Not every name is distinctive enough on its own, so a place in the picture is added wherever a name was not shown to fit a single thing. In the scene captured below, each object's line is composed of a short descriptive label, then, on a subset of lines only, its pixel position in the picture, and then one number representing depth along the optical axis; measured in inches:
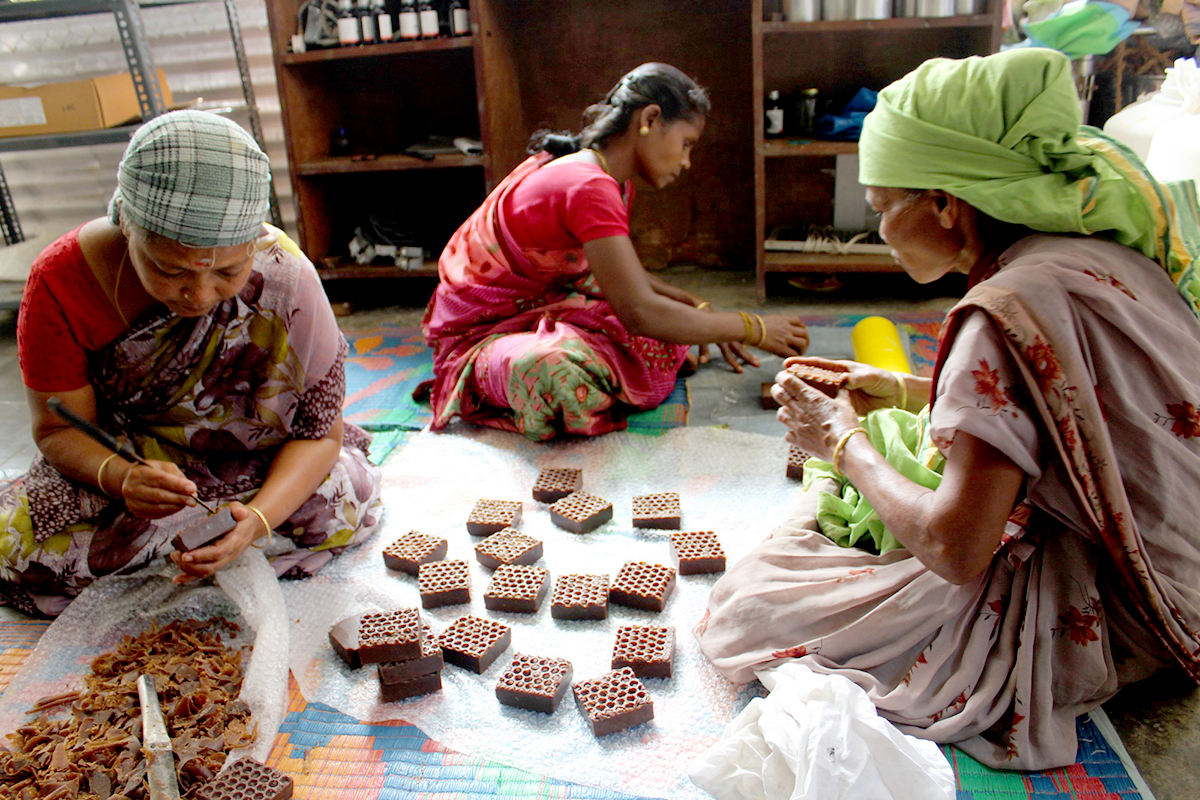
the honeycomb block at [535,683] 68.6
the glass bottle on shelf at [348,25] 163.2
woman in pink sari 112.6
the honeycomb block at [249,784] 59.4
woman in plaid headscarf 65.8
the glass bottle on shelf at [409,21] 161.6
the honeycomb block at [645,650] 71.7
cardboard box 161.3
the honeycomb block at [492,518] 95.4
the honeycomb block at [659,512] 95.1
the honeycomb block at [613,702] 66.0
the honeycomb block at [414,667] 70.2
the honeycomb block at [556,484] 101.6
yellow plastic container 123.1
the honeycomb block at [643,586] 80.4
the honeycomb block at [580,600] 79.6
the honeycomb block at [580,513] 94.8
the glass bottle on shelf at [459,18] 160.9
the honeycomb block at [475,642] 74.0
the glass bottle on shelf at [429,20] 161.2
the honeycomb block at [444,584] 82.9
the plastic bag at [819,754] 52.3
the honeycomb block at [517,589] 81.4
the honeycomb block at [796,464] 103.6
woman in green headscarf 54.8
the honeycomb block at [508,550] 88.7
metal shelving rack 157.3
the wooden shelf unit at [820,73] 151.8
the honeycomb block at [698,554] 85.6
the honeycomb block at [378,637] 71.3
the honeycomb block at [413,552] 88.6
